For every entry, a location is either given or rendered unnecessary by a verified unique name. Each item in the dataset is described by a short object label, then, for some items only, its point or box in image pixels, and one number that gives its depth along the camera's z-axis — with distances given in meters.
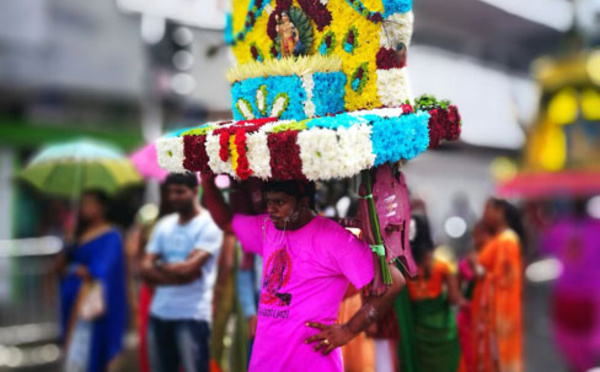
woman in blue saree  5.45
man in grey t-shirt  4.63
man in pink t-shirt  3.05
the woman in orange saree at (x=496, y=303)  5.19
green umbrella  5.77
